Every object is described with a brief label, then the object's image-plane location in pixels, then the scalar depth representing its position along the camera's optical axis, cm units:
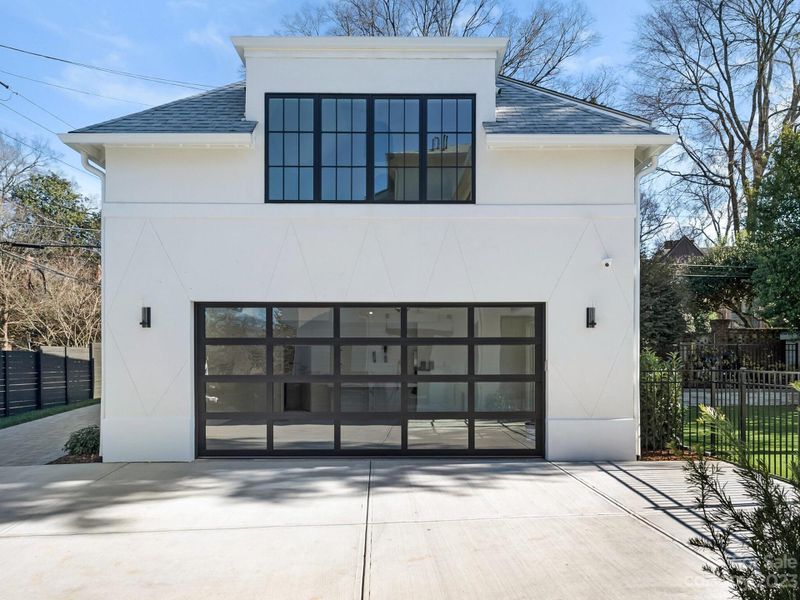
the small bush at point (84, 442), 862
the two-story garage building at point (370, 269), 835
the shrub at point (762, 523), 236
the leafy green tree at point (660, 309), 1864
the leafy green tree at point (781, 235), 1731
